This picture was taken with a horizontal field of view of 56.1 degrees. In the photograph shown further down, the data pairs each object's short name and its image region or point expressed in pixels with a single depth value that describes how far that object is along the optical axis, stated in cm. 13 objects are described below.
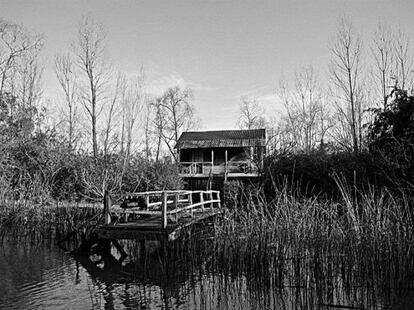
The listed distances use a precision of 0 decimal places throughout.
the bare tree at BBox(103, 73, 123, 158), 2303
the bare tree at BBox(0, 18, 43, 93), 2133
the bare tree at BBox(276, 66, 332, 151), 3033
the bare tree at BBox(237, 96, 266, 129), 4083
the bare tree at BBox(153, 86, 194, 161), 4088
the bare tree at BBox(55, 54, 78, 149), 2331
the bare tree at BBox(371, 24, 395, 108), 2039
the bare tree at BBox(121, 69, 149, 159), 1998
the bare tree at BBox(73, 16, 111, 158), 2402
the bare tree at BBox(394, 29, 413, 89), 1961
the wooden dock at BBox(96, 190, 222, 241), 895
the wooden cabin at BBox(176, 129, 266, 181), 2438
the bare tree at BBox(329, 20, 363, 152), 2150
